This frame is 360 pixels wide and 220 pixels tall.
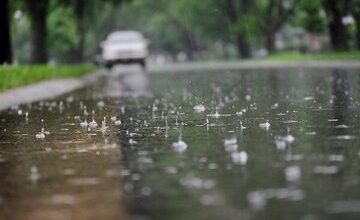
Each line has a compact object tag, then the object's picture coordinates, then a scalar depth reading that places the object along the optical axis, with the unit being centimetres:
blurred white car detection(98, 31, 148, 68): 4747
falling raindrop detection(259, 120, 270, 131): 1024
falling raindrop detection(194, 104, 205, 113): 1406
